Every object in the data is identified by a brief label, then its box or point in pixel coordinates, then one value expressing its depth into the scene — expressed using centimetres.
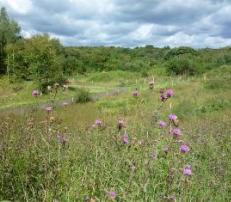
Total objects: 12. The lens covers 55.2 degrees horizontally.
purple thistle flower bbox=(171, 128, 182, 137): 178
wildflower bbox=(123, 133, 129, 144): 191
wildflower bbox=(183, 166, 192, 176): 152
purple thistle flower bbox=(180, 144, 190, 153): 165
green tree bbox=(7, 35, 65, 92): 1562
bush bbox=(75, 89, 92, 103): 1192
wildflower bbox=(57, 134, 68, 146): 197
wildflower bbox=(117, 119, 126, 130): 200
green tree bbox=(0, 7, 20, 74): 2372
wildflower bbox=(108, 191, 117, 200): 119
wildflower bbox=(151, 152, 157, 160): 178
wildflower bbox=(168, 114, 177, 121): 189
